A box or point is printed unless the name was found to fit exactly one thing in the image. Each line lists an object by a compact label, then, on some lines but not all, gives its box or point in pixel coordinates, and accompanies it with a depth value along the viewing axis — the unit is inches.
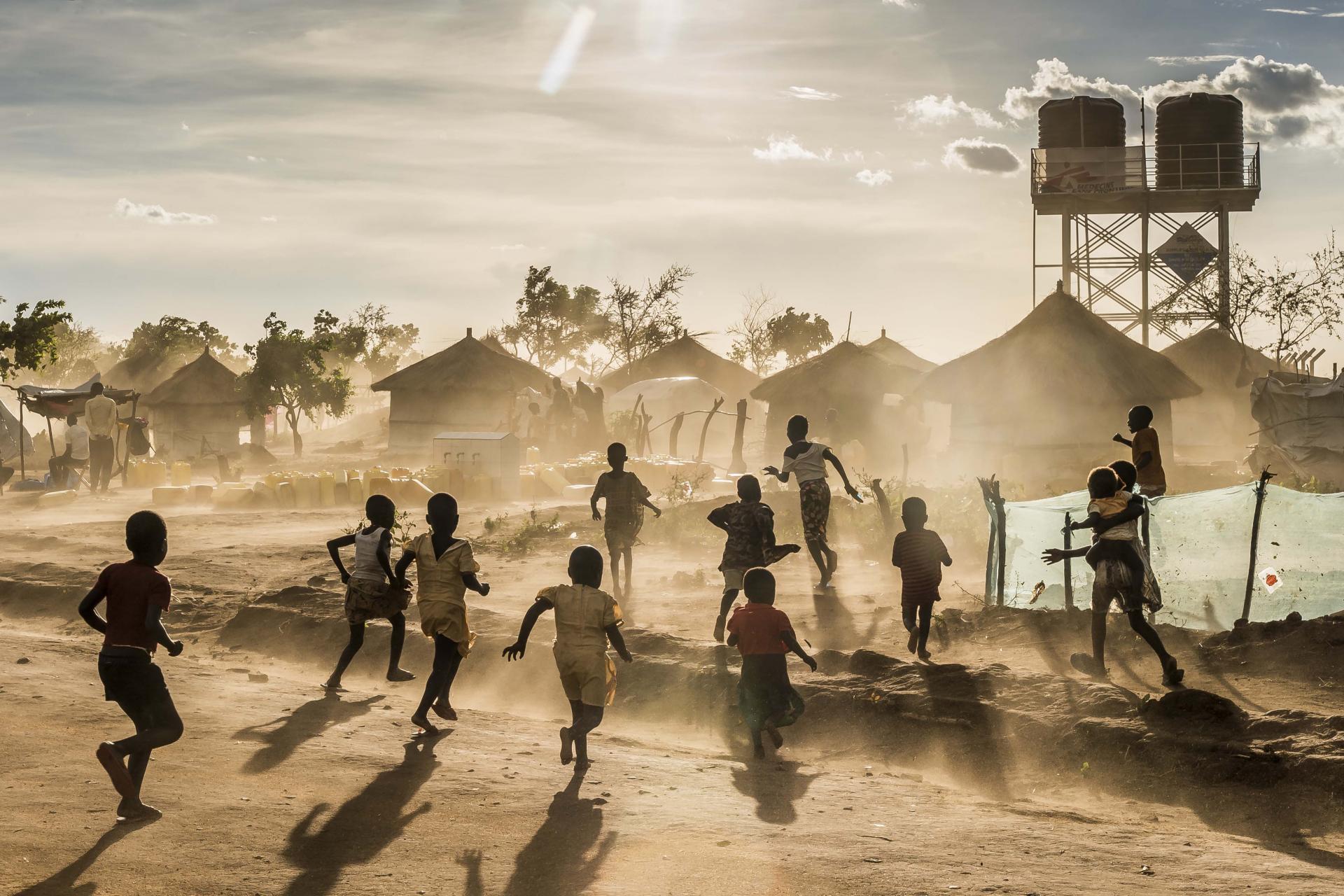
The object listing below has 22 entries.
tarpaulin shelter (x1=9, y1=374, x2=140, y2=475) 1008.2
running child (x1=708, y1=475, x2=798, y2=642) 370.9
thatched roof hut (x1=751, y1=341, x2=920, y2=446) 1393.9
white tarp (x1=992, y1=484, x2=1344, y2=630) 360.5
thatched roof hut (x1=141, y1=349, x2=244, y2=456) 1523.1
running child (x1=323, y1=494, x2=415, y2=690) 314.3
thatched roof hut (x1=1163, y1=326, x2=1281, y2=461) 1545.3
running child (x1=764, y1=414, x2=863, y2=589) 450.3
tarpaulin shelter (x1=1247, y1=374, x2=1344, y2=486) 899.4
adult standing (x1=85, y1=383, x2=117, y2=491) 890.7
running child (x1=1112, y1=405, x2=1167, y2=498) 418.9
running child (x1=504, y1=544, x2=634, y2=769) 260.4
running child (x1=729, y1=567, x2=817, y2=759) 284.8
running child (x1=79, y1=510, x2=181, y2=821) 219.9
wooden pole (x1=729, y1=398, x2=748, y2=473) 1088.8
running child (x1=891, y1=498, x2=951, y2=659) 354.3
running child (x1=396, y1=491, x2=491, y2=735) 284.2
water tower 1530.5
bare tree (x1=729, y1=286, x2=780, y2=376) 3070.9
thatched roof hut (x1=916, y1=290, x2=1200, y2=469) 996.6
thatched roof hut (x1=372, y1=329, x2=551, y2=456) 1611.7
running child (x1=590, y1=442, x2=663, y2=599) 444.8
